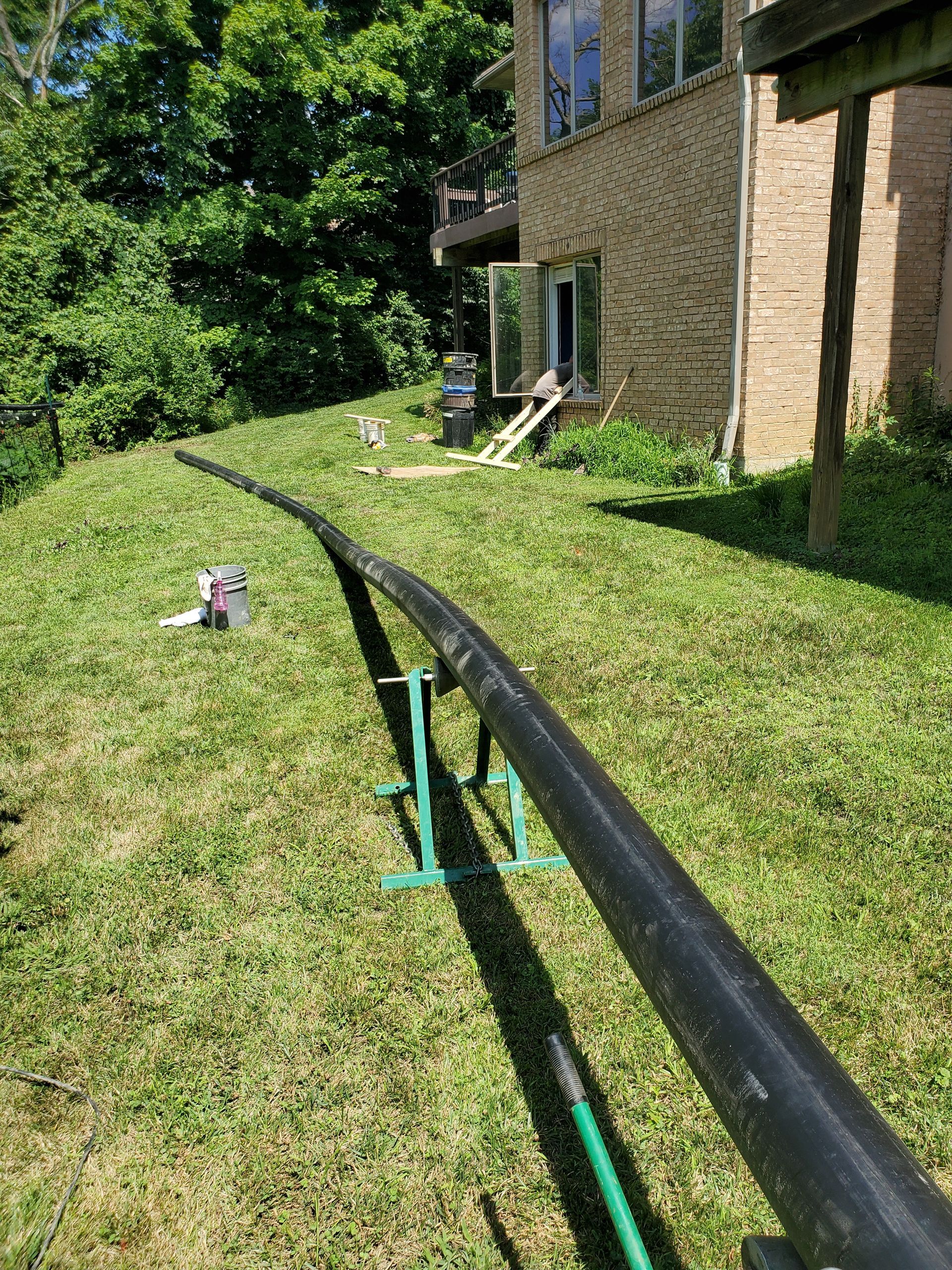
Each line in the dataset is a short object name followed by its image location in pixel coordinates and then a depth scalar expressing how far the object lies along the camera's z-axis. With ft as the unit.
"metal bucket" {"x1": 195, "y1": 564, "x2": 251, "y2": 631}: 18.95
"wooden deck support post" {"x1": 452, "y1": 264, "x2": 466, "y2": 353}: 59.36
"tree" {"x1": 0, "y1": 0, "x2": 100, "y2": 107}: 85.97
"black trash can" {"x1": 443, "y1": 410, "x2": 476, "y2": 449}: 45.80
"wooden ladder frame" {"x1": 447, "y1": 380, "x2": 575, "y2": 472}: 40.86
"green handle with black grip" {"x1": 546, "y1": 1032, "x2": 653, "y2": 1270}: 4.86
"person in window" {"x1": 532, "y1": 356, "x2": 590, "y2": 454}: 42.80
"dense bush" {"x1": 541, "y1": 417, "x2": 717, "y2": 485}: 32.14
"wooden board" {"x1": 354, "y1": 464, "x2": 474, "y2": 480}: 38.65
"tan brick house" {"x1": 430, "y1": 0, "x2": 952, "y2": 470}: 30.01
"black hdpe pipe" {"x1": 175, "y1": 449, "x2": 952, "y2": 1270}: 3.20
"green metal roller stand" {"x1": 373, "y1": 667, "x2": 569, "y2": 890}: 10.01
